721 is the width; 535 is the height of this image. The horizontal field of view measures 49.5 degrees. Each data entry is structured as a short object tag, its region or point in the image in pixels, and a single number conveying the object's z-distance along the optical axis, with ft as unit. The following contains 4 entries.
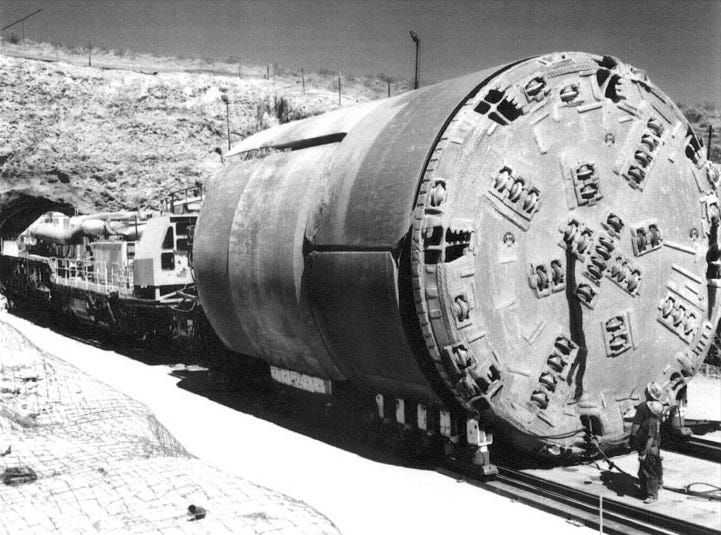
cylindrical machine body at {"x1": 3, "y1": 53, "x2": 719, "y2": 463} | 28.45
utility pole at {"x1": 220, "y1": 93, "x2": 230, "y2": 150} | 123.97
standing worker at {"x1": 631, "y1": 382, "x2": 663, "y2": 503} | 26.58
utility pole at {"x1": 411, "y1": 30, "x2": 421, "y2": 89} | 55.36
